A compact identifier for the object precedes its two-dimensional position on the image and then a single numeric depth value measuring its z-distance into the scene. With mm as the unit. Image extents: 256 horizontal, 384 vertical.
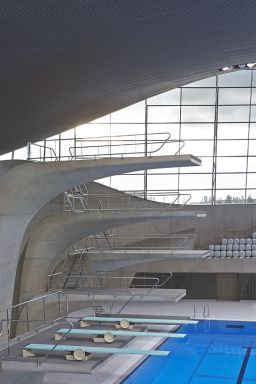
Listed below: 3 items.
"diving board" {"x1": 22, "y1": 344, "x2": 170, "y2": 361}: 14242
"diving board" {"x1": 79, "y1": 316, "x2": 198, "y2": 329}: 18484
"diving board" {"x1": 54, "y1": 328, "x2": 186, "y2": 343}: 16391
